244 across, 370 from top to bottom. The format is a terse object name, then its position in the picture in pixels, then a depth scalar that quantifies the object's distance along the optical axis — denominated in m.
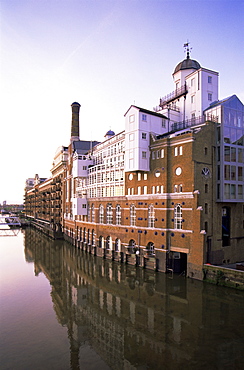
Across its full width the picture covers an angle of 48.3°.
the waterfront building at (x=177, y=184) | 34.56
